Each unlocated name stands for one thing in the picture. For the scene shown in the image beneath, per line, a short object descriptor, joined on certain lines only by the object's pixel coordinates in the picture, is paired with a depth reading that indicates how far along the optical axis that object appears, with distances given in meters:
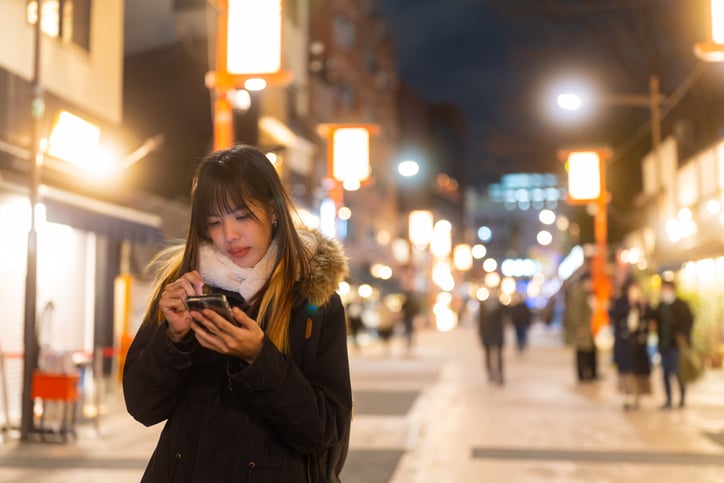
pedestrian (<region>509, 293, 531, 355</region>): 30.62
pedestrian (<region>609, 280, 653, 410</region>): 14.88
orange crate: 11.41
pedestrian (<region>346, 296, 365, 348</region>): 33.75
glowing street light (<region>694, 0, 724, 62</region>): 14.16
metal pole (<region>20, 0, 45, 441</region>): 11.48
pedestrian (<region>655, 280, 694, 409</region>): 14.79
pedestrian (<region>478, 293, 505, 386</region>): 19.42
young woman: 2.51
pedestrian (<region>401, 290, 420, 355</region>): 28.95
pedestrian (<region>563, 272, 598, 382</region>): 19.30
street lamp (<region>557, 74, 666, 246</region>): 24.14
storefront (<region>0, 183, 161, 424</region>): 13.84
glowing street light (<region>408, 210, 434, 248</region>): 57.94
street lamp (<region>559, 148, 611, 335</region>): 33.00
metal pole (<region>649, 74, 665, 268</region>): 25.30
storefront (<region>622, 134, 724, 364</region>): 22.80
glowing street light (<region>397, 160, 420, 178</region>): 45.16
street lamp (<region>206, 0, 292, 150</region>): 15.72
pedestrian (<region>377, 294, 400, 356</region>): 31.31
